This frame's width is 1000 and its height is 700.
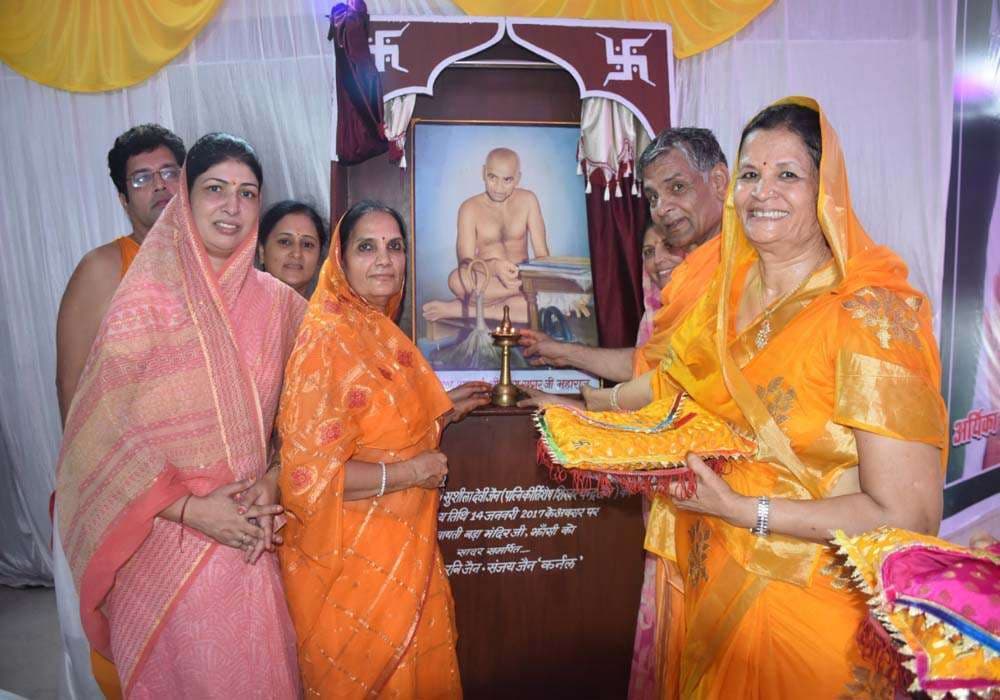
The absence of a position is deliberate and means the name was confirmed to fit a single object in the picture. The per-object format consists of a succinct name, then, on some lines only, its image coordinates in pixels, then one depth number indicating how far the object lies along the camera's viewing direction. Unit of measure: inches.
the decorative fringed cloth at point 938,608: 40.7
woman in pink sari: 80.7
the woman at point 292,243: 137.6
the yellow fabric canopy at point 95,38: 153.5
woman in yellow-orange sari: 60.4
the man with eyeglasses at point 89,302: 109.8
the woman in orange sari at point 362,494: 87.4
